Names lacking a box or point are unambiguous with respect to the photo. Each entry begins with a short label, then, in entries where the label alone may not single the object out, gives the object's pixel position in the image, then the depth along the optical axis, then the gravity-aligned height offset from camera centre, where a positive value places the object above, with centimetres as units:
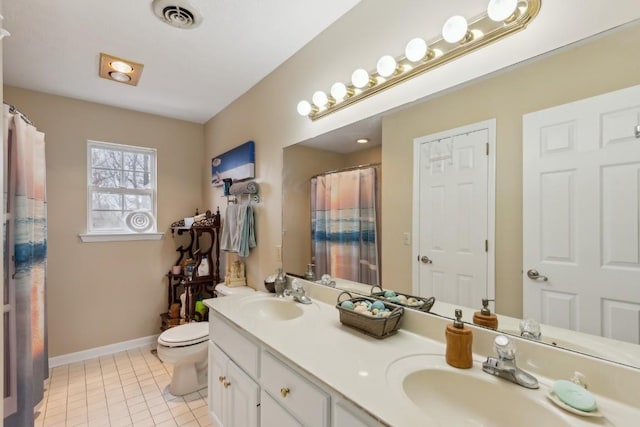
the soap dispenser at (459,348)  92 -43
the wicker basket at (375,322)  112 -43
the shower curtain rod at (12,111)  164 +58
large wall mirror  82 +34
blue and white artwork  237 +44
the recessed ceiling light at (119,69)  198 +104
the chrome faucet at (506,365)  83 -45
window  276 +23
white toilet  204 -98
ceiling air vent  147 +105
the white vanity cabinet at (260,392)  86 -65
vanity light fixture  96 +64
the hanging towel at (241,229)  233 -12
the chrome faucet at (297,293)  166 -47
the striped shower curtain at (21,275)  158 -34
